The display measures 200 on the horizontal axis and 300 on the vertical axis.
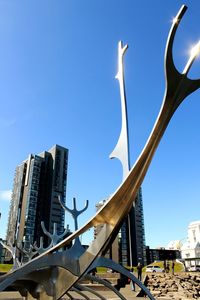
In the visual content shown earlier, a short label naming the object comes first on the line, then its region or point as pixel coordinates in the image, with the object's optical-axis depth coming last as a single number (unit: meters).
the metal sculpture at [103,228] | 4.87
